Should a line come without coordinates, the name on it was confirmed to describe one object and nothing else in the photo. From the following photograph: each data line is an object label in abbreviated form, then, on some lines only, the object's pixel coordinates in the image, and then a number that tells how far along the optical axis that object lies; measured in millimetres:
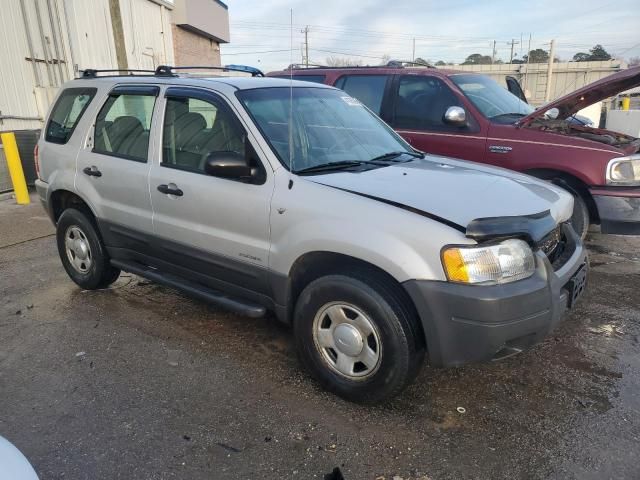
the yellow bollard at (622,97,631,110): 20047
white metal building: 10664
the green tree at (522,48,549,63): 52934
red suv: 5035
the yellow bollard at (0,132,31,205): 8927
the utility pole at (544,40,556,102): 31059
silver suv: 2592
